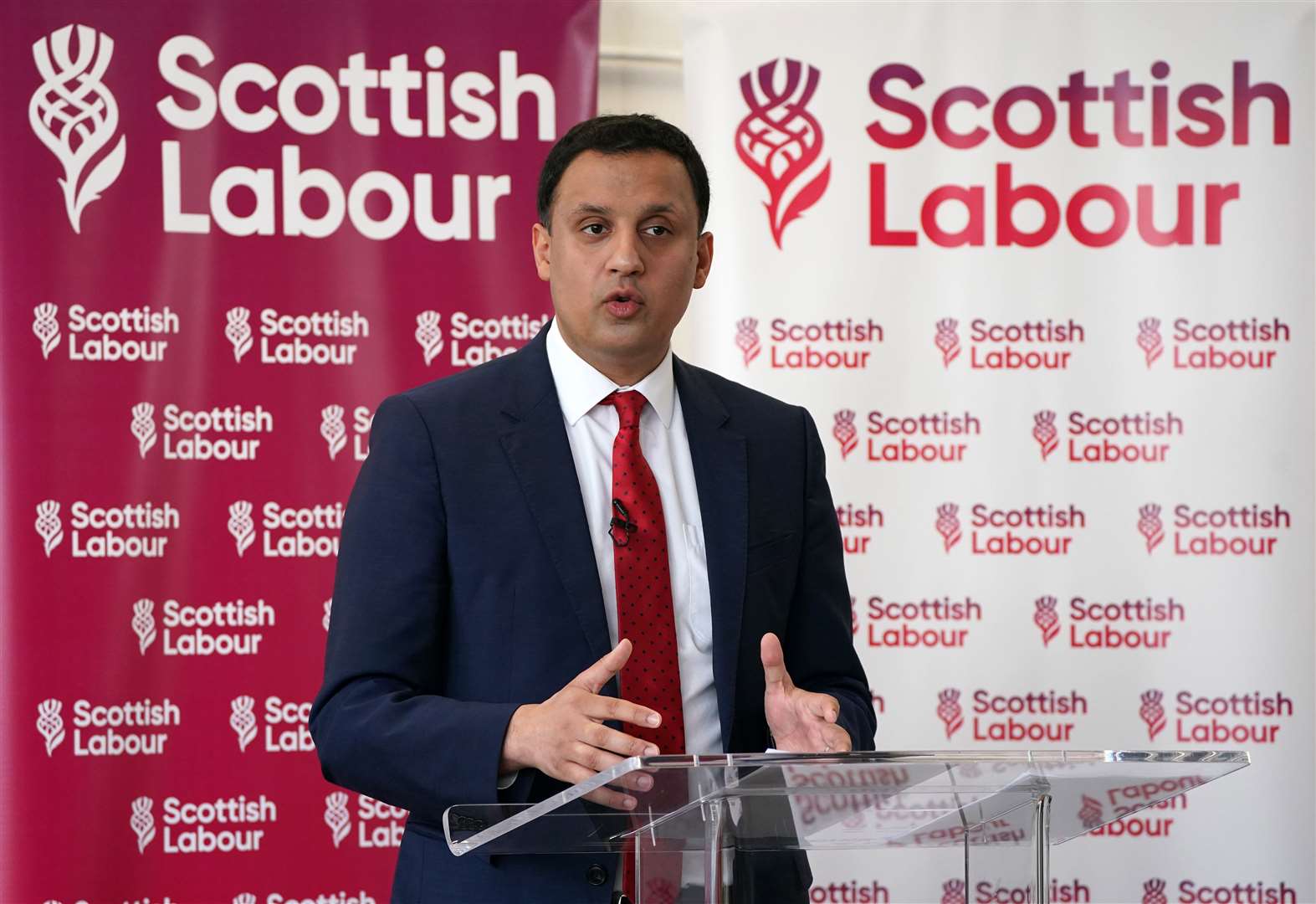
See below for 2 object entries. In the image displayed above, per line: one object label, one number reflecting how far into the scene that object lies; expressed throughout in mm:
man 3753
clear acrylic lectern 3405
